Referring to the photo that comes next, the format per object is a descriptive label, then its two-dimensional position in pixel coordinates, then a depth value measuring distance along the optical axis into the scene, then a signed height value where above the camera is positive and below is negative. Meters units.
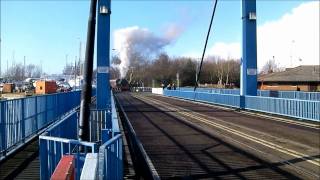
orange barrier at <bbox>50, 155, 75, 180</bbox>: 3.59 -0.90
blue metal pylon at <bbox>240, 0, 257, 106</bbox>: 26.27 +2.69
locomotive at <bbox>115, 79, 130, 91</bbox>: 83.33 +0.44
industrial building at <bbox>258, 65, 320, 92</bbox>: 44.71 +0.92
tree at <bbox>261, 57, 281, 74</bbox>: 98.53 +6.01
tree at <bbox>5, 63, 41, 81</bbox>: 122.01 +5.17
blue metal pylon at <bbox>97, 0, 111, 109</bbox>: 23.91 +2.73
